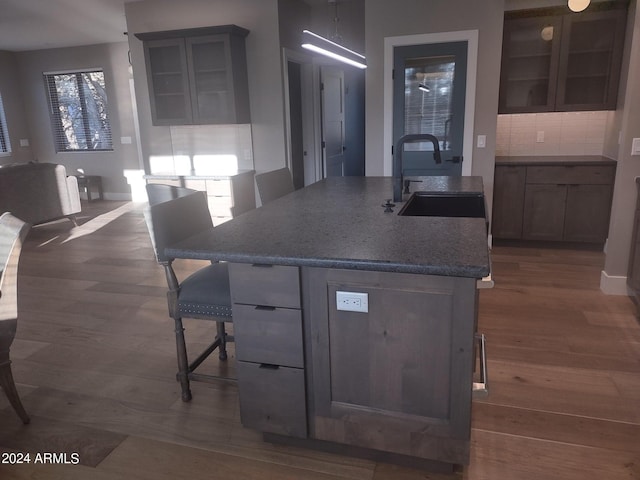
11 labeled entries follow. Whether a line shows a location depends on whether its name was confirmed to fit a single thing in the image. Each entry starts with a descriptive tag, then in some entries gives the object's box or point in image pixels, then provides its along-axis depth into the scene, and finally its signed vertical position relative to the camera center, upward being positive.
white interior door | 6.25 +0.06
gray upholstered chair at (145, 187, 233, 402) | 2.11 -0.72
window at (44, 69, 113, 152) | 8.16 +0.36
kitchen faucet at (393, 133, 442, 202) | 2.54 -0.21
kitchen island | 1.56 -0.73
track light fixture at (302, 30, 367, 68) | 2.76 +0.49
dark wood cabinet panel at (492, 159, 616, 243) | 4.40 -0.80
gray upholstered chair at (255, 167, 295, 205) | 3.21 -0.42
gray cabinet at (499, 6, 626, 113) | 4.32 +0.54
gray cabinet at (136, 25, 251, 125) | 5.06 +0.57
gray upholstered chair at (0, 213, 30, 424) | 1.99 -0.68
